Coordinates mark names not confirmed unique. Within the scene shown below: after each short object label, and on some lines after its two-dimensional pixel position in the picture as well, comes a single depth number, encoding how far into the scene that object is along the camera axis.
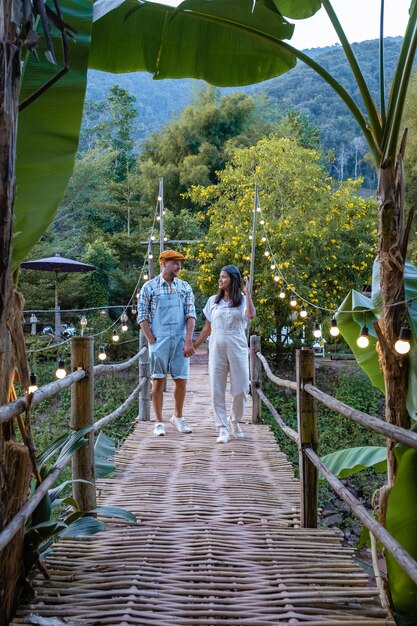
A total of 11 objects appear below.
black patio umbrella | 11.63
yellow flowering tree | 12.46
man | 4.99
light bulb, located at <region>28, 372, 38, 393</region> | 2.00
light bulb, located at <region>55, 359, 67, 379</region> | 3.02
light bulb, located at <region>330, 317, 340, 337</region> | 3.87
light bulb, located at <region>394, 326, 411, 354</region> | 2.49
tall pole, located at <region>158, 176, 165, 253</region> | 8.73
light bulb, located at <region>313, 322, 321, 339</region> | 5.56
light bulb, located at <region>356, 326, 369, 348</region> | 3.18
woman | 4.80
